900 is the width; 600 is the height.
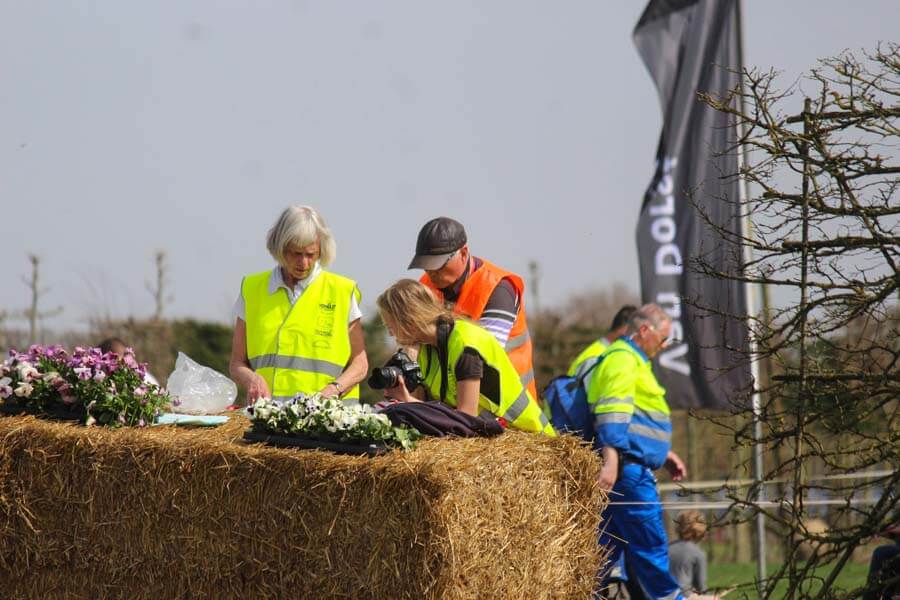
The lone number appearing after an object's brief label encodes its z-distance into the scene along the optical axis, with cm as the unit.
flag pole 1954
